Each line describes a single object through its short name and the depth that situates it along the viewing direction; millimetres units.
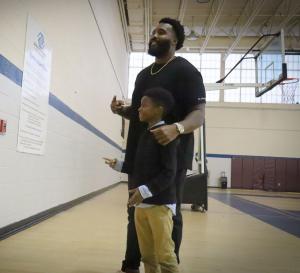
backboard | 9711
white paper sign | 3190
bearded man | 1767
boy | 1537
